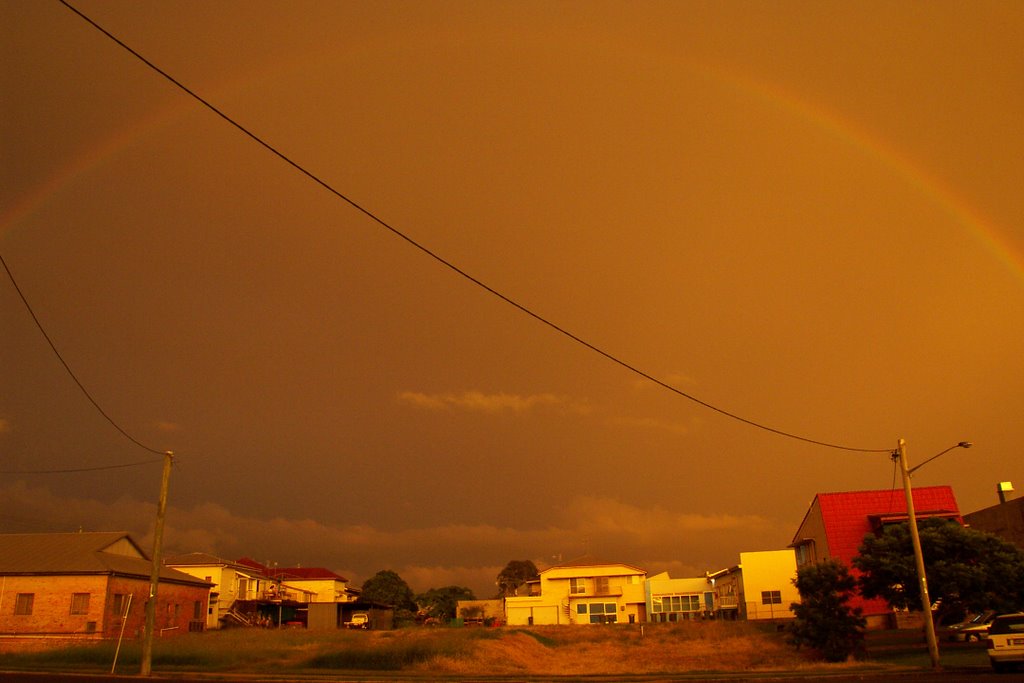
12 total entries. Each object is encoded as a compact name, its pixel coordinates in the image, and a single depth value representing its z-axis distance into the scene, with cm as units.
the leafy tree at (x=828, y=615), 3956
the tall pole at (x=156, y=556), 2980
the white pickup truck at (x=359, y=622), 9212
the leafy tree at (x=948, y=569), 4006
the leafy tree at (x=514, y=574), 16940
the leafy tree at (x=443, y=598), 15025
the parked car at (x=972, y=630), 3966
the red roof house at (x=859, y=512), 6600
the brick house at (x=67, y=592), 5475
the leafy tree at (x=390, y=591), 15200
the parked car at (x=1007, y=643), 2511
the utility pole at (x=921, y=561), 3000
